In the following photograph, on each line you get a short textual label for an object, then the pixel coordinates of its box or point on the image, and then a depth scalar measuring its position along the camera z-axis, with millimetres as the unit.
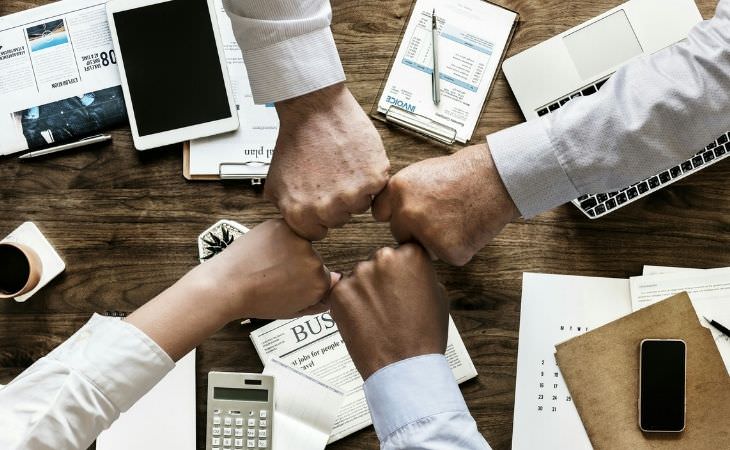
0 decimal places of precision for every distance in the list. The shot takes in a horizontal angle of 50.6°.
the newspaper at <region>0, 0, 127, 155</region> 1287
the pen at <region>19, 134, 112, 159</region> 1277
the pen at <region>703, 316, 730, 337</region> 1210
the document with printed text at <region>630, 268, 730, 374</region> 1219
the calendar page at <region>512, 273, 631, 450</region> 1228
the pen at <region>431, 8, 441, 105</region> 1242
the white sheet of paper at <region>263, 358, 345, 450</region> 1227
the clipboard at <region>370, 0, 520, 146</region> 1243
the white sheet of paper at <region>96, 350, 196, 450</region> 1247
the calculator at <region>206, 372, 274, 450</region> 1222
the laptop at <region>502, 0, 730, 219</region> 1198
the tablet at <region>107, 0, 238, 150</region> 1261
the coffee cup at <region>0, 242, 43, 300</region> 1234
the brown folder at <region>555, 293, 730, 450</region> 1195
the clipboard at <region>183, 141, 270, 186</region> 1258
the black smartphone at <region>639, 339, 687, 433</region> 1193
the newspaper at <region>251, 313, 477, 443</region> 1240
